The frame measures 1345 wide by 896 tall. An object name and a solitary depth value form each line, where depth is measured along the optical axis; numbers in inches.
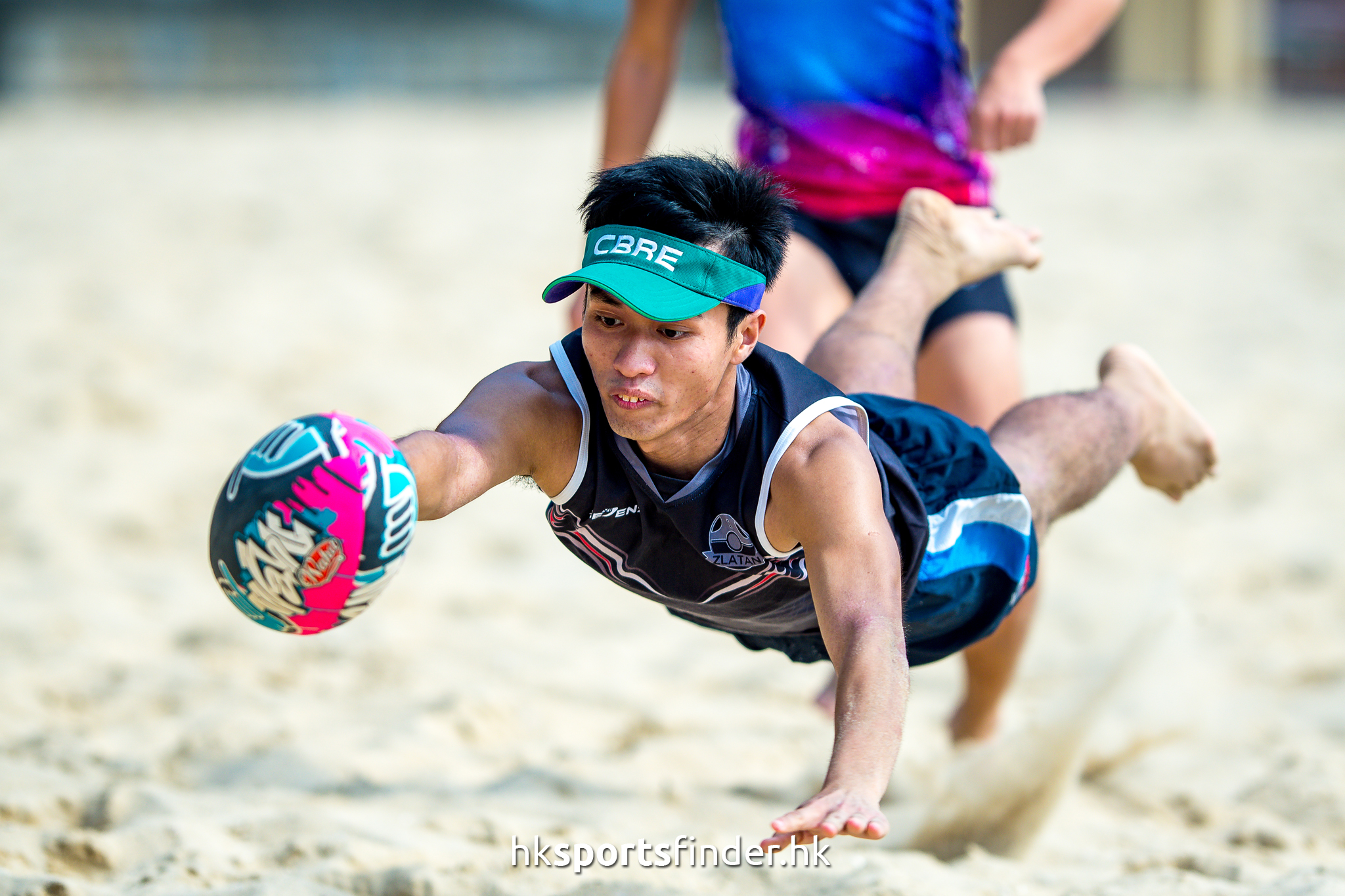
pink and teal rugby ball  391.2
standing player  419.4
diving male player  395.2
